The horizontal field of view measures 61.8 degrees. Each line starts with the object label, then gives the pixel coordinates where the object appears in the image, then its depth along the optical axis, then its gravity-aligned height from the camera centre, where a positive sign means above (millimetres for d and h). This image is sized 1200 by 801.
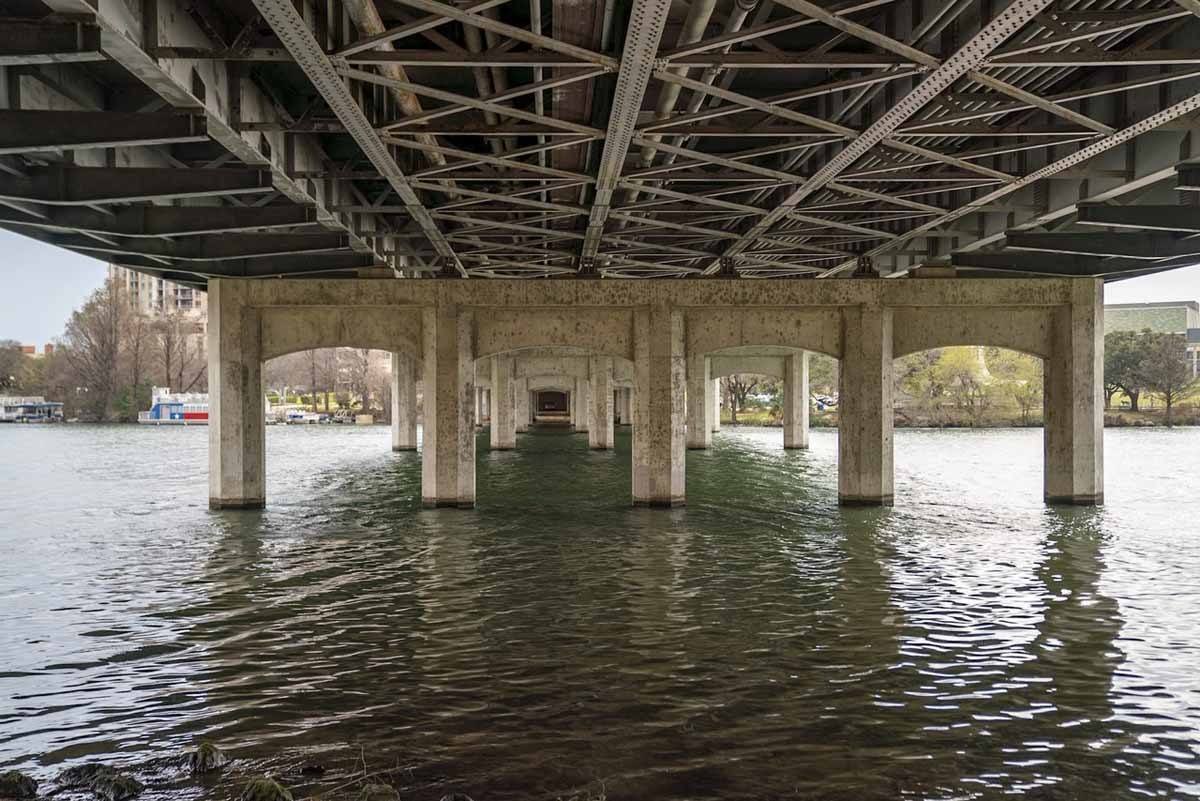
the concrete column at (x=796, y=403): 57250 -348
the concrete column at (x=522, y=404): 83375 -461
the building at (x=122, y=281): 129750 +15848
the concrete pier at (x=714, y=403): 73438 -387
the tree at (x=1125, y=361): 92812 +3185
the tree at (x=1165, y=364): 91750 +2790
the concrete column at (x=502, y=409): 57688 -579
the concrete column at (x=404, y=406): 58375 -378
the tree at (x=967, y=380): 92500 +1465
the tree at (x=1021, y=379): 92312 +1495
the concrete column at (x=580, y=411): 83688 -1080
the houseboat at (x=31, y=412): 124500 -1245
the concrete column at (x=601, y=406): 57344 -441
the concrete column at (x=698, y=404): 54406 -344
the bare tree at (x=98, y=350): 121438 +6380
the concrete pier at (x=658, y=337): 26453 +1633
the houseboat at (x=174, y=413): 115188 -1335
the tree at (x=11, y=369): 144625 +4833
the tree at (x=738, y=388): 113062 +1079
